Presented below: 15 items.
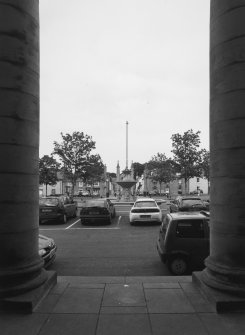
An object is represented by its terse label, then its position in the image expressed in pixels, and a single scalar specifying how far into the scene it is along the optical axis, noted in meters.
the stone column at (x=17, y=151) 5.06
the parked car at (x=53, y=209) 19.39
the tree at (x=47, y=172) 55.03
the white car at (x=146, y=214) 18.39
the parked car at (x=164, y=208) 28.25
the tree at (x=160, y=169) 68.72
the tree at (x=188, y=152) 45.47
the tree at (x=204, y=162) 46.88
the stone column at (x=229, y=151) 5.14
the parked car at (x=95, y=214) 19.17
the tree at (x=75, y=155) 45.75
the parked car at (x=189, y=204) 19.98
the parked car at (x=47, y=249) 8.88
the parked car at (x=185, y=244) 8.45
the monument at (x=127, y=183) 42.84
